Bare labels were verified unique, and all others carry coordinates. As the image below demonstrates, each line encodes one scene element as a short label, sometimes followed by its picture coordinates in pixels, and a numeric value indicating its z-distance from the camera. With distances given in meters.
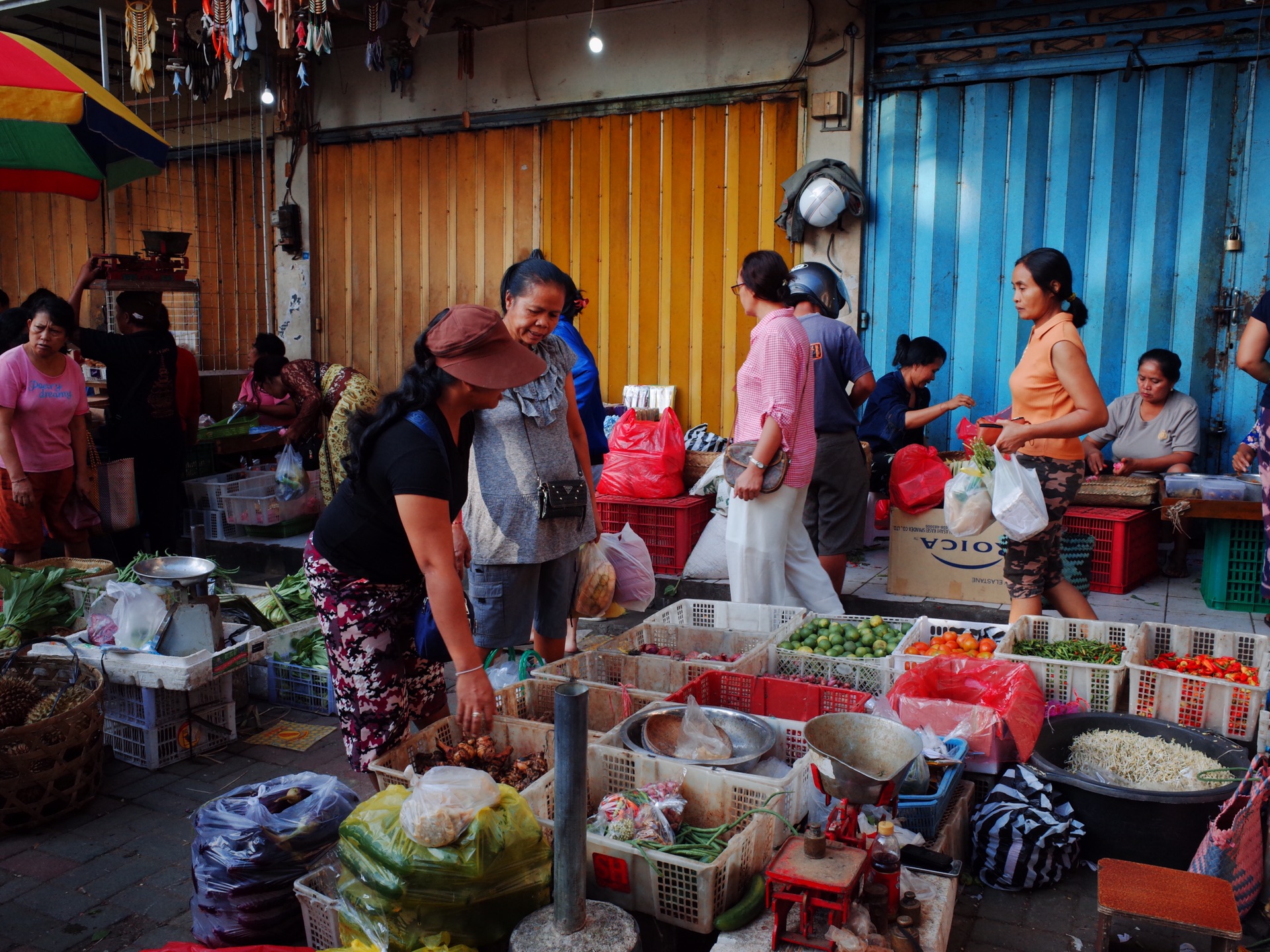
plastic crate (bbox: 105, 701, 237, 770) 4.29
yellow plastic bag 2.31
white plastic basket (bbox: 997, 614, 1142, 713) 3.80
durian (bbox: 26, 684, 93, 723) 3.80
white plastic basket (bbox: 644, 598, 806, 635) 4.61
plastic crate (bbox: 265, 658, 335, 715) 4.86
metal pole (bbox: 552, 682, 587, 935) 2.14
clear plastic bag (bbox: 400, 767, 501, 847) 2.31
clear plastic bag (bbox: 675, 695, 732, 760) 3.15
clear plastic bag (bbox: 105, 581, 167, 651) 4.32
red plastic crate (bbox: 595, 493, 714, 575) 6.82
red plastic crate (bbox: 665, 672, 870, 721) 3.62
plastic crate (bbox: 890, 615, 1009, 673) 4.26
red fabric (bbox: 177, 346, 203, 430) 7.45
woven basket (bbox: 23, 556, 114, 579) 5.64
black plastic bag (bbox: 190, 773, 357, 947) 2.77
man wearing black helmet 5.58
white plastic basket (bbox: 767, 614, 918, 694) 3.97
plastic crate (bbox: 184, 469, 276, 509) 8.08
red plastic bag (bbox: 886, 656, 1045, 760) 3.46
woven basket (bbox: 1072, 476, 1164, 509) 6.11
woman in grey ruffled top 3.66
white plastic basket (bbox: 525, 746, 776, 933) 2.53
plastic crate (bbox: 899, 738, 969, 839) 3.07
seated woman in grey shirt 6.50
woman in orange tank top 4.16
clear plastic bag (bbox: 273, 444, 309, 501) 7.86
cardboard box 6.11
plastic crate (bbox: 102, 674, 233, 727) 4.25
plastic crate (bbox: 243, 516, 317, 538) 8.13
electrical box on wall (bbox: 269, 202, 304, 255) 10.12
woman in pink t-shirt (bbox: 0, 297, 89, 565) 5.80
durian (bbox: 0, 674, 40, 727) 3.80
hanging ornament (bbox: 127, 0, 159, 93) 7.85
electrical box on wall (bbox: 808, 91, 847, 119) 7.48
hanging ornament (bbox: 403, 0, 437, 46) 7.72
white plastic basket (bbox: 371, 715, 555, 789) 3.01
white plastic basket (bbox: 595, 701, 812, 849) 2.79
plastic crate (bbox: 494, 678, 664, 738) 3.61
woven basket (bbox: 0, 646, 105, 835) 3.60
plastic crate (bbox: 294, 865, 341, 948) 2.65
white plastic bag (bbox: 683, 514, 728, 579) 6.56
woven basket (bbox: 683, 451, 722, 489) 7.03
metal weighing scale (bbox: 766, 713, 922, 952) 2.33
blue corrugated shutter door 6.60
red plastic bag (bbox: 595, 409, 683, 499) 6.83
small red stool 2.43
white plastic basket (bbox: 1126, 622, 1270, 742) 3.64
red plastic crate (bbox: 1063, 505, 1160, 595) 6.09
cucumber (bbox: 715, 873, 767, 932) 2.49
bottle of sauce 2.42
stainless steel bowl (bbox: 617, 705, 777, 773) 3.12
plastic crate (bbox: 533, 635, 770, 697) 3.92
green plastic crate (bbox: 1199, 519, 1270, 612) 5.76
